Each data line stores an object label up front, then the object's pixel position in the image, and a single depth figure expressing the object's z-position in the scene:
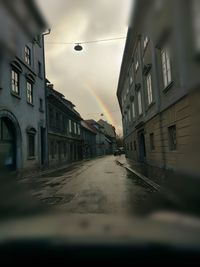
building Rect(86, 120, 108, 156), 40.55
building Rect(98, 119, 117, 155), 51.23
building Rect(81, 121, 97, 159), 27.34
